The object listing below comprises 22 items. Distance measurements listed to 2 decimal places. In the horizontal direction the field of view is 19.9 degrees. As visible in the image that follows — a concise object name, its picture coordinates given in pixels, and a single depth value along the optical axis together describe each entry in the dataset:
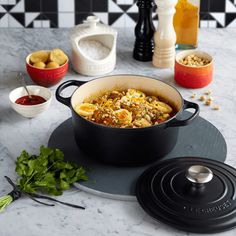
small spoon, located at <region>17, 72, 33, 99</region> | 1.63
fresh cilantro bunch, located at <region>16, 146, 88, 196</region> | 1.32
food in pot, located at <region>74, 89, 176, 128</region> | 1.41
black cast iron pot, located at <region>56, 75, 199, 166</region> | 1.34
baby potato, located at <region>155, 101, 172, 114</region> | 1.48
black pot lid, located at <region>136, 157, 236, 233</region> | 1.23
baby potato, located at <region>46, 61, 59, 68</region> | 1.73
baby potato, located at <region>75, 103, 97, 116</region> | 1.46
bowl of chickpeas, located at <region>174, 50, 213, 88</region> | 1.72
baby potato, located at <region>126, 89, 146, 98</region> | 1.53
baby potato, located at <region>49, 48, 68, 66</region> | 1.76
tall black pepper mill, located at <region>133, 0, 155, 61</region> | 1.85
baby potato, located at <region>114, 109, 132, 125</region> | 1.41
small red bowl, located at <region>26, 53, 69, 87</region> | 1.70
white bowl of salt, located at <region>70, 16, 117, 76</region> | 1.79
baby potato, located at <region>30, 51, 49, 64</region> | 1.76
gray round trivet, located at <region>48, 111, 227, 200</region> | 1.34
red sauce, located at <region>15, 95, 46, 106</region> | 1.62
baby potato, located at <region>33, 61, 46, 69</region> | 1.72
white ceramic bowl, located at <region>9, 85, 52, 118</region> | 1.57
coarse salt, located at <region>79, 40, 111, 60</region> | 1.82
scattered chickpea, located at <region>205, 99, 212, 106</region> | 1.66
